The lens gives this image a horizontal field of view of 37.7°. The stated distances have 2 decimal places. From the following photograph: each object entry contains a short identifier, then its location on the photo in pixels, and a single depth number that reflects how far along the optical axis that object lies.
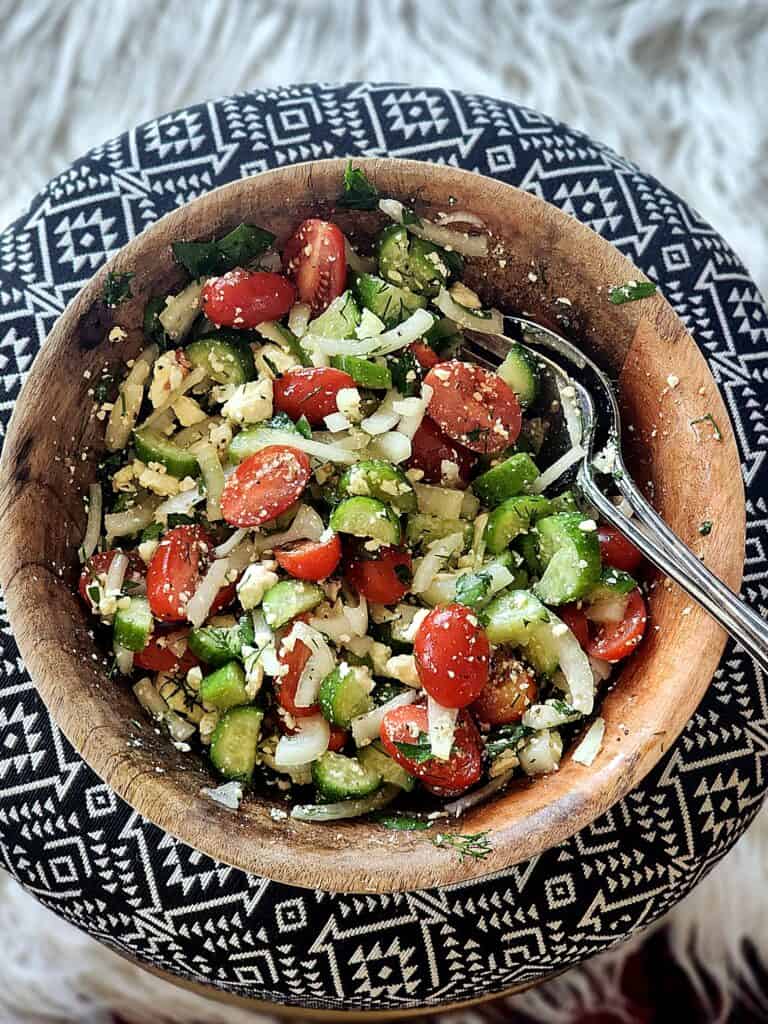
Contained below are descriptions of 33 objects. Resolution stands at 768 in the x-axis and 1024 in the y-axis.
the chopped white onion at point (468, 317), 0.45
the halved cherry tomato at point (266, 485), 0.41
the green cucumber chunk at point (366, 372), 0.42
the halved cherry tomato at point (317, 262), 0.44
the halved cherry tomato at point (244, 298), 0.43
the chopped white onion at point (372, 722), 0.40
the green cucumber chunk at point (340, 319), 0.44
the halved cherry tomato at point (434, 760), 0.39
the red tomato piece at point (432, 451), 0.44
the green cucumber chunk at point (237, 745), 0.40
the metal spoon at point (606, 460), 0.38
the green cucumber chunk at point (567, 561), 0.40
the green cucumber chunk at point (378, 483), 0.40
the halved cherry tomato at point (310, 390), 0.43
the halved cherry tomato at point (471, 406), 0.43
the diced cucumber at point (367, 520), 0.40
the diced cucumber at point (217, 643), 0.41
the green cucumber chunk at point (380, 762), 0.41
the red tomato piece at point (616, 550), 0.43
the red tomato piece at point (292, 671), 0.40
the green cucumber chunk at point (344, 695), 0.39
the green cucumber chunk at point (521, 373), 0.45
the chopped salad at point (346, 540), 0.40
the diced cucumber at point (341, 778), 0.40
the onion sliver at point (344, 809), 0.39
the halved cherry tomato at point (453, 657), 0.38
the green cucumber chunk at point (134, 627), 0.41
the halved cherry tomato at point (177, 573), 0.40
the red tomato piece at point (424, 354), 0.44
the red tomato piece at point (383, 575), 0.41
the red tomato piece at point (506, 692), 0.40
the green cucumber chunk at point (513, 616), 0.40
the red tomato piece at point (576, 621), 0.42
